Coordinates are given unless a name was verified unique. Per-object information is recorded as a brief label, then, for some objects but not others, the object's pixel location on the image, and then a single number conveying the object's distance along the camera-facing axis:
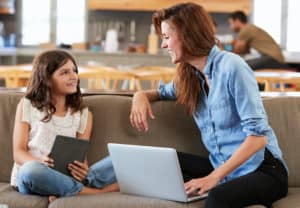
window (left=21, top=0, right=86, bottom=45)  11.47
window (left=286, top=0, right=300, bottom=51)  10.93
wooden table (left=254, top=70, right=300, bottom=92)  6.74
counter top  10.29
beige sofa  3.69
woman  3.01
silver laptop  3.05
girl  3.27
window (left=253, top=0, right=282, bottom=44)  10.98
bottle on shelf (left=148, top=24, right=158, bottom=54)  10.71
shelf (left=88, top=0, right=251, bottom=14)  10.73
